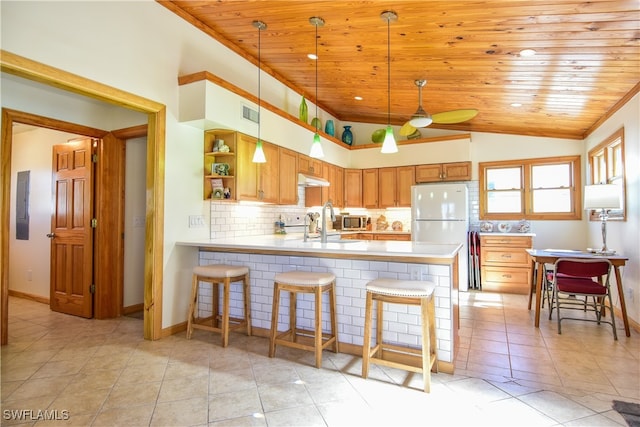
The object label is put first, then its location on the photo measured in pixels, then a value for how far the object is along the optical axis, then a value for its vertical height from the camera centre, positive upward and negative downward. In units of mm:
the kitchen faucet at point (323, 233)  3247 -134
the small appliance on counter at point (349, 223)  6082 -68
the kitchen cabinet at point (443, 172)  5762 +812
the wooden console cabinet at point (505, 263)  5148 -683
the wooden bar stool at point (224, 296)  2984 -699
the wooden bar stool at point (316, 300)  2578 -639
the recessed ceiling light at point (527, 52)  2886 +1429
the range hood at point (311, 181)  4820 +569
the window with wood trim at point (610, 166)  3744 +677
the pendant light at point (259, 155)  3338 +634
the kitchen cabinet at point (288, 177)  4449 +567
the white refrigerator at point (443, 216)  5375 +46
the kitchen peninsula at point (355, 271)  2482 -428
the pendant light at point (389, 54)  2750 +1651
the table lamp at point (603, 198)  3484 +213
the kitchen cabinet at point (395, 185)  6105 +615
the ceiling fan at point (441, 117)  3179 +1026
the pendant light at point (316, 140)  3104 +752
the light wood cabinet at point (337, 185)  5867 +617
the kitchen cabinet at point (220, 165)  3609 +585
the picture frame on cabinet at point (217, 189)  3604 +327
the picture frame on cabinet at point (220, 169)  3627 +542
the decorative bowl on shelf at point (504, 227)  5559 -145
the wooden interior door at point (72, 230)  3885 -124
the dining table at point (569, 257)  3283 -416
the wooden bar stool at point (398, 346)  2211 -762
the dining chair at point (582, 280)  3297 -650
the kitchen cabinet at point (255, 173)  3662 +537
